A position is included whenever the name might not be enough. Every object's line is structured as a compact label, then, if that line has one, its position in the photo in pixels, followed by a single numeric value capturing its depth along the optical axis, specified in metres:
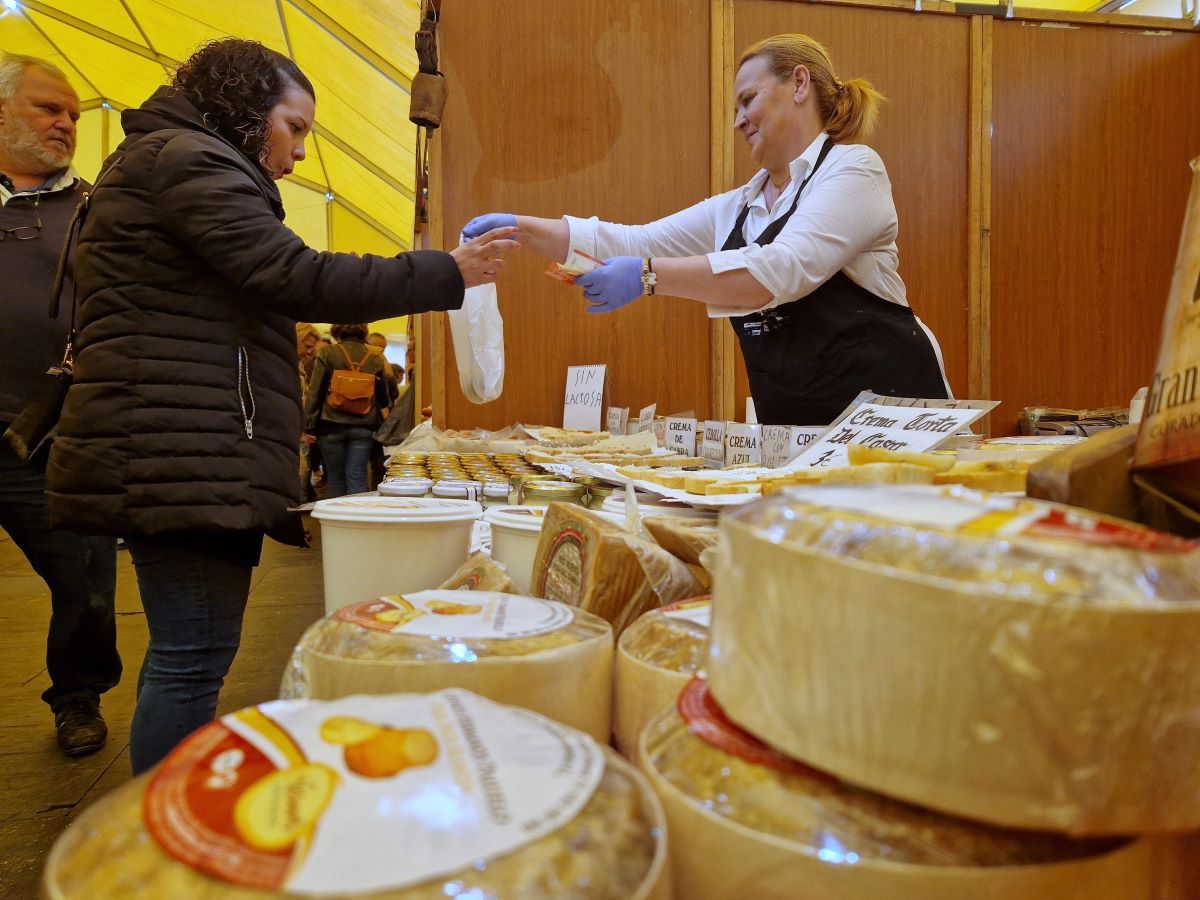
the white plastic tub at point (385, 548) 1.02
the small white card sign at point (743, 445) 1.78
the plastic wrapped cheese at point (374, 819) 0.31
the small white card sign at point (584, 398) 3.38
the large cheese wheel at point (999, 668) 0.33
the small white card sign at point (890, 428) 1.27
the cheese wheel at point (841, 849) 0.34
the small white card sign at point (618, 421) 3.40
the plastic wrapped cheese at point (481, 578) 0.82
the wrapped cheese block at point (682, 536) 0.81
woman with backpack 5.83
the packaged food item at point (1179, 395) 0.52
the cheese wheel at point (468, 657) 0.53
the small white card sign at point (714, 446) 2.02
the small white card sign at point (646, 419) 3.04
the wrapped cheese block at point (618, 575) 0.75
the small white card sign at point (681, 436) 2.32
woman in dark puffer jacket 1.38
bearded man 2.21
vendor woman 1.82
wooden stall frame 3.72
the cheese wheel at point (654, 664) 0.56
